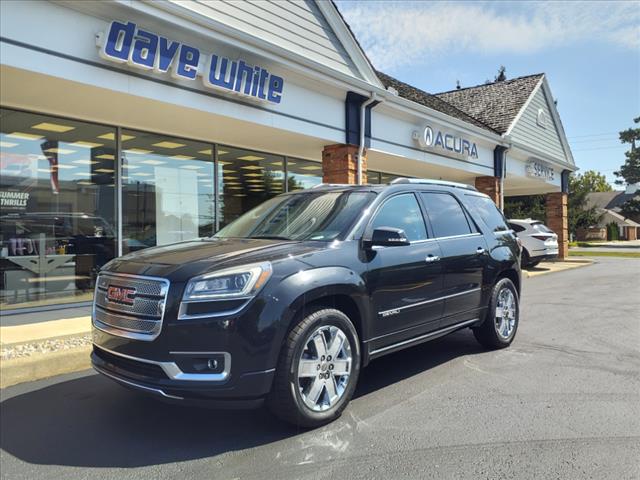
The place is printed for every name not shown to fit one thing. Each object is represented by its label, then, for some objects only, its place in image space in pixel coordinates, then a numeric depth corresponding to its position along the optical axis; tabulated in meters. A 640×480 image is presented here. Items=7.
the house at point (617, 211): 62.41
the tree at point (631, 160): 53.94
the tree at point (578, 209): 44.78
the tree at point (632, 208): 50.72
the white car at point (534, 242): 15.27
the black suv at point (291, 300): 3.16
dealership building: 6.21
